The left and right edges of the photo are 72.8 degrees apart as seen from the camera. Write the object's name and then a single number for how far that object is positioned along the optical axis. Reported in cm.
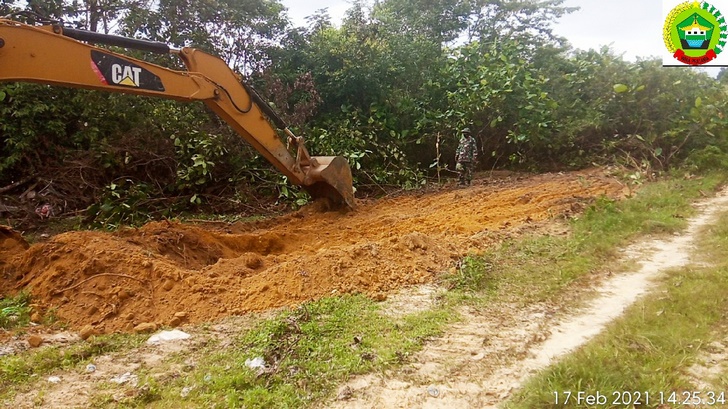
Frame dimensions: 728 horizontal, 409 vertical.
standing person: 981
